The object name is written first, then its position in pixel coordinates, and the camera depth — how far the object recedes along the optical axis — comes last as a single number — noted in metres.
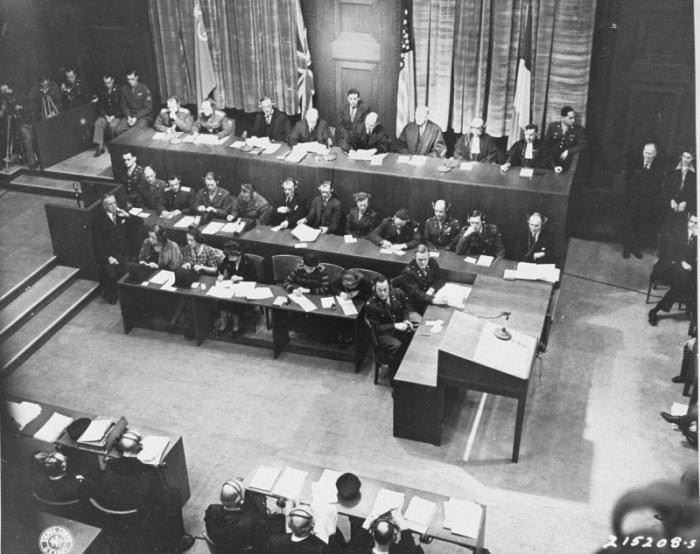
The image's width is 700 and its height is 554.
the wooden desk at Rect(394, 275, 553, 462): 7.51
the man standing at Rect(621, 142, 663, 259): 10.62
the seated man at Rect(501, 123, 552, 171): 10.82
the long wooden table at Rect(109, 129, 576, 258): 10.13
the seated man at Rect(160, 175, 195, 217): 11.36
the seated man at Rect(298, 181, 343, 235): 10.69
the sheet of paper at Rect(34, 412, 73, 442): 7.23
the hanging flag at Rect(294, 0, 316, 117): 12.30
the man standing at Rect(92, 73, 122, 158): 13.46
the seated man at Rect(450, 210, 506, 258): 9.72
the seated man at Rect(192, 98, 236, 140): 12.45
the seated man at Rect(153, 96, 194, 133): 12.49
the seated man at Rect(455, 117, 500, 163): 11.24
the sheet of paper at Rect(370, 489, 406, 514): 6.32
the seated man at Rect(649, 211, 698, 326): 9.36
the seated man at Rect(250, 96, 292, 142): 12.38
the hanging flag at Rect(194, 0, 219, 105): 12.80
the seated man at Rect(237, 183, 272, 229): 11.02
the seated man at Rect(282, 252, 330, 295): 9.41
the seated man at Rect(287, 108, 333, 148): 12.02
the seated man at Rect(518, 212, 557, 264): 9.83
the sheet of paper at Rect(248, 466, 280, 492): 6.61
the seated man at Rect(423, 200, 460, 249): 10.05
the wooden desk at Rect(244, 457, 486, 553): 6.13
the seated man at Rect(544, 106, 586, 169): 10.79
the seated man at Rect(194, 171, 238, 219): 11.09
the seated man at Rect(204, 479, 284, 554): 6.08
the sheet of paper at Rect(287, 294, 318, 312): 9.14
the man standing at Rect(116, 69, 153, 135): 13.27
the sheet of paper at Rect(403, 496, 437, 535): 6.20
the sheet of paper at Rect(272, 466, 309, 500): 6.54
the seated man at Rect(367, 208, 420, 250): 10.13
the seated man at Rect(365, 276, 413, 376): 8.64
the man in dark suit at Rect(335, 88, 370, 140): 11.84
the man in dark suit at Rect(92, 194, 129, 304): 10.50
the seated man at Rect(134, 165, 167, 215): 11.36
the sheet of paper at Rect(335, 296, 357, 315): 9.04
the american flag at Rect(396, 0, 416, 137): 11.70
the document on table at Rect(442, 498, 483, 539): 6.16
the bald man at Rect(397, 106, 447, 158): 11.61
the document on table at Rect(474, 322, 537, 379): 7.33
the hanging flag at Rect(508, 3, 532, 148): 11.01
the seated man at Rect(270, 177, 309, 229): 10.89
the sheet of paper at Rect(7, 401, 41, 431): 7.41
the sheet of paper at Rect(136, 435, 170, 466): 6.82
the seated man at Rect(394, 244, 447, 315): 9.01
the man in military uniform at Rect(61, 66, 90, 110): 13.57
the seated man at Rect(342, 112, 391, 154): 11.62
